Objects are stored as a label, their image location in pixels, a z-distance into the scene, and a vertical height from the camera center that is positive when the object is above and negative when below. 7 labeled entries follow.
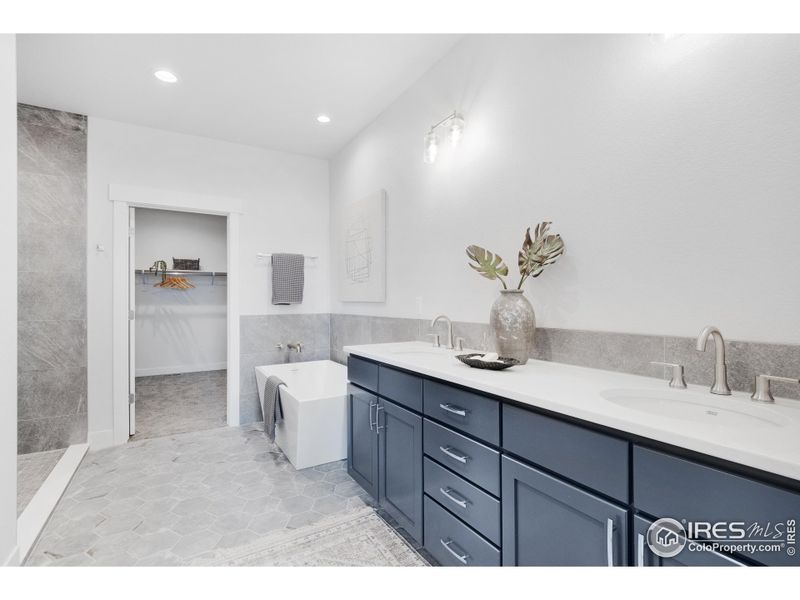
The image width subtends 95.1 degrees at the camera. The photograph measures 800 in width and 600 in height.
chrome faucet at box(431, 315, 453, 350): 2.21 -0.16
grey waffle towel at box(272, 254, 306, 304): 3.69 +0.22
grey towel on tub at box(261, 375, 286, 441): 2.80 -0.82
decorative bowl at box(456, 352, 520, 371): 1.51 -0.27
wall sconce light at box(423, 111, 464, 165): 2.20 +1.03
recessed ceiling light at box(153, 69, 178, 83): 2.51 +1.56
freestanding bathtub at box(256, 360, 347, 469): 2.50 -0.90
